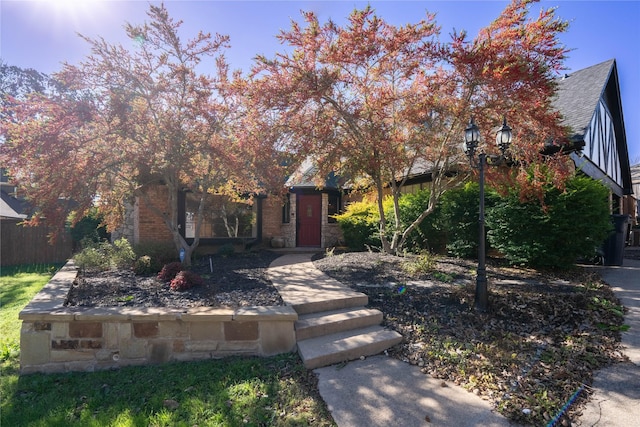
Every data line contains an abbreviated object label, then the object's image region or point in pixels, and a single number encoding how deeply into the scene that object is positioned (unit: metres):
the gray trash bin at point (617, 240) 7.31
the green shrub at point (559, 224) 5.78
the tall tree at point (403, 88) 5.05
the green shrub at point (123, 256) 6.60
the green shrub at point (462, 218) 7.22
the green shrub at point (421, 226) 8.34
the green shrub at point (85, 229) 11.29
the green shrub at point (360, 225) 10.11
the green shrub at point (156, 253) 6.27
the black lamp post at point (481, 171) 4.26
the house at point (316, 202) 9.86
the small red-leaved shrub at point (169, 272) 5.32
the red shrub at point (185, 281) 4.68
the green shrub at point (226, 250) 9.28
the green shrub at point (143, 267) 6.02
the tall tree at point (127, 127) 4.66
